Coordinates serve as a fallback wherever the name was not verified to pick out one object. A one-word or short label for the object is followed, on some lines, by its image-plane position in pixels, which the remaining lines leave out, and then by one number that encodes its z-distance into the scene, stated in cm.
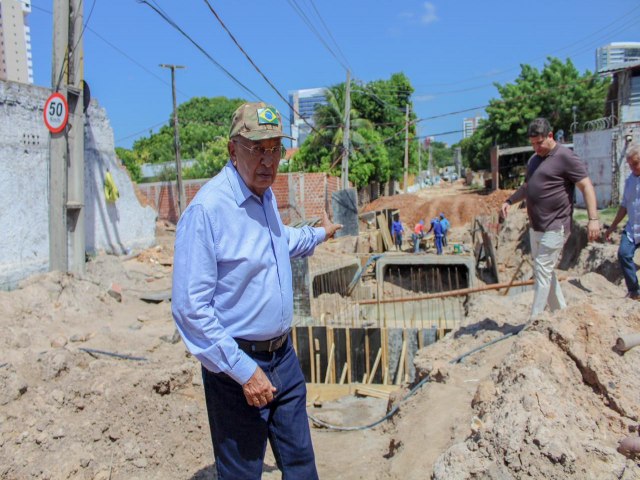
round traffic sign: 854
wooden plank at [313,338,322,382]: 833
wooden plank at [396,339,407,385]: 770
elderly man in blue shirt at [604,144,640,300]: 519
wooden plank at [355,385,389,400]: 693
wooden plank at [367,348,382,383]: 796
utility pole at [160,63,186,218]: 2155
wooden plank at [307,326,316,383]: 834
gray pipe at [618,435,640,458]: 223
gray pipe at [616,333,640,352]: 316
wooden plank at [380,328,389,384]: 801
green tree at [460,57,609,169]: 3322
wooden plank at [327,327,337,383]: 821
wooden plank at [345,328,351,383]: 802
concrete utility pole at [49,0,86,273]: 859
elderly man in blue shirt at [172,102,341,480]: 205
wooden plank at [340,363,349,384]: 818
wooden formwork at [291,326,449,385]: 804
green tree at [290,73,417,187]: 2870
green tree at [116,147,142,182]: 3095
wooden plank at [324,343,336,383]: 811
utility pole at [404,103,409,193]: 3778
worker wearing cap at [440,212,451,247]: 1869
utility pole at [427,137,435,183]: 8517
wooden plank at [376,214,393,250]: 2058
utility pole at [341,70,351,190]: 2184
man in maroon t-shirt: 447
